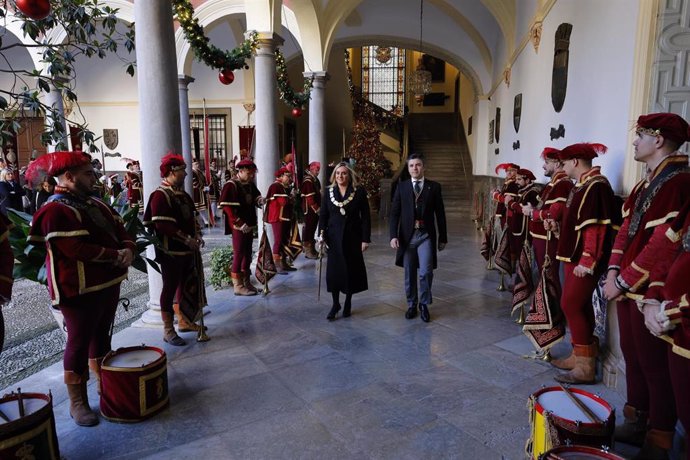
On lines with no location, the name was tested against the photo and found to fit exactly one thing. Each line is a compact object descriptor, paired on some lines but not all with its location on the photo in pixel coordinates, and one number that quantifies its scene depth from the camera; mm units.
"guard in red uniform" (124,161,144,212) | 10406
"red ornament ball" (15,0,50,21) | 2727
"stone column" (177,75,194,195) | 11047
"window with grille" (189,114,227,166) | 16281
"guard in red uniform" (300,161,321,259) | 7902
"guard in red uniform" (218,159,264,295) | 5449
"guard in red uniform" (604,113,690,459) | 2232
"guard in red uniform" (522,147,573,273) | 4047
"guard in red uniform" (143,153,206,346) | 3881
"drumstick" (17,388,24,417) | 2256
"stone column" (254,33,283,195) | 7145
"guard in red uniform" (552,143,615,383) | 3166
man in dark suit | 4668
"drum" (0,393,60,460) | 2094
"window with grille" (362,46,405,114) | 22484
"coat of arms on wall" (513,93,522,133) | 8332
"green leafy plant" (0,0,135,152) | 2805
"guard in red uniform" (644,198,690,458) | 1801
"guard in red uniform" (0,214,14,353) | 2289
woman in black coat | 4691
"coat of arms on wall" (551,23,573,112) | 5457
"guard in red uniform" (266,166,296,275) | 6652
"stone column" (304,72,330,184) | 10688
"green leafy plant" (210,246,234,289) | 5992
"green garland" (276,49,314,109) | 8516
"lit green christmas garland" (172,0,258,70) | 5582
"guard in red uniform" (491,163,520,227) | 6344
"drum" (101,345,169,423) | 2824
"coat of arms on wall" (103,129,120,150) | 16312
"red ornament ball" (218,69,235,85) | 6703
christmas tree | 13578
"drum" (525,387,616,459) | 2072
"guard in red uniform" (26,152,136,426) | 2674
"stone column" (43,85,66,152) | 8595
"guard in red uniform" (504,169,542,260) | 5645
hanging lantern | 13211
